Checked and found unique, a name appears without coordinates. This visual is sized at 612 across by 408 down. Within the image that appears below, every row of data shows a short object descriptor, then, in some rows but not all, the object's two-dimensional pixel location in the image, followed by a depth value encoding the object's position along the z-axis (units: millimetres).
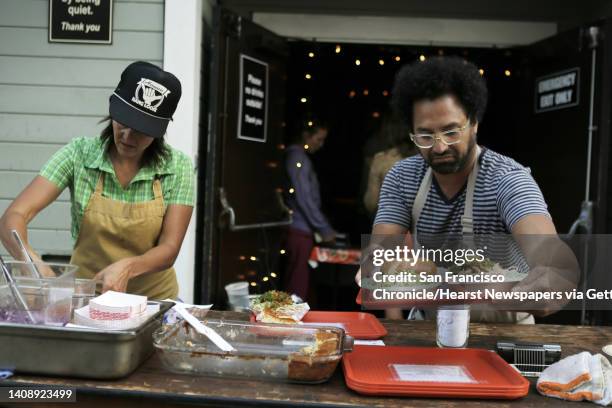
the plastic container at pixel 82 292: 1855
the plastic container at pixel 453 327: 1940
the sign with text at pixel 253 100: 4605
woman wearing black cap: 2506
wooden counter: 1472
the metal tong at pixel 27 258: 1855
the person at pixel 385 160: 5551
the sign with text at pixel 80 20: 3938
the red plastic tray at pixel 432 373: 1519
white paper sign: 1602
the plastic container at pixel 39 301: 1636
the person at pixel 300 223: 5695
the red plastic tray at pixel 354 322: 2113
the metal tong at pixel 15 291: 1634
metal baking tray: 1545
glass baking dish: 1575
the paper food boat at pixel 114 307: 1660
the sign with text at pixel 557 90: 4562
